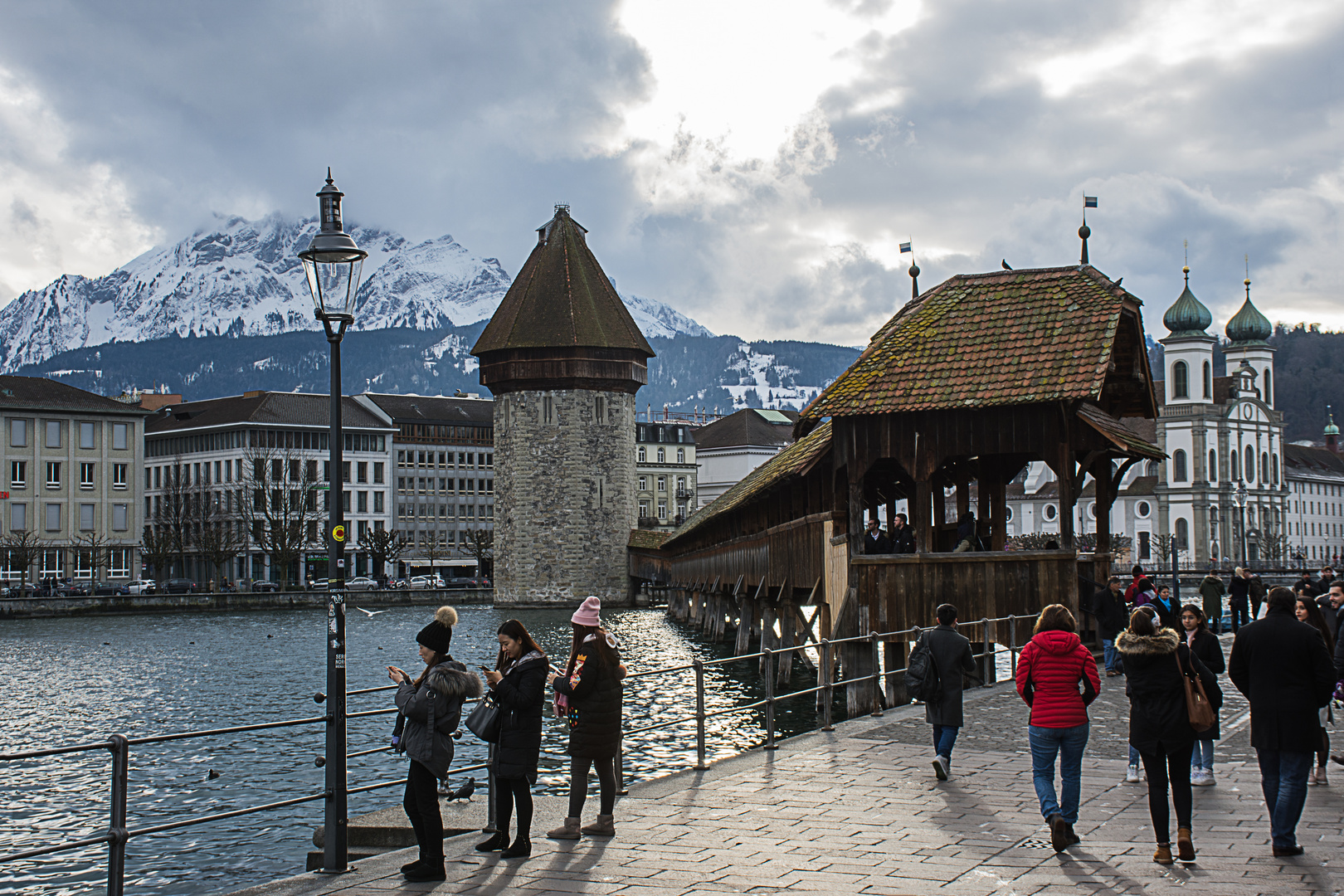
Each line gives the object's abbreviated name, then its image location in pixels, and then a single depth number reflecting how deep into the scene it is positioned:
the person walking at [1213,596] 26.72
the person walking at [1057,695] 8.30
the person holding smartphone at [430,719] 7.86
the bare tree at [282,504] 80.56
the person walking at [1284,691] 7.95
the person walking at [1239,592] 26.80
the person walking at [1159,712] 7.98
